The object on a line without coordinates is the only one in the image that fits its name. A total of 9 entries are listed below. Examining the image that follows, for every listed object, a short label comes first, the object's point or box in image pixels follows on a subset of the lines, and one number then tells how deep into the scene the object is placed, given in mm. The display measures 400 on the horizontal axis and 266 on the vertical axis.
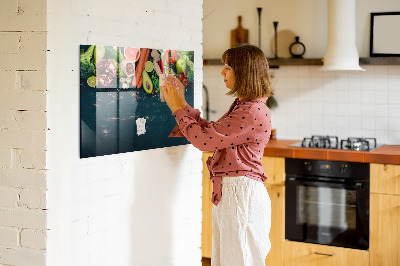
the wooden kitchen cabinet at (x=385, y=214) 3979
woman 2680
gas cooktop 4277
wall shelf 4496
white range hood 4438
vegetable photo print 2469
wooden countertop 3998
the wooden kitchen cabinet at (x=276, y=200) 4348
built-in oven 4109
